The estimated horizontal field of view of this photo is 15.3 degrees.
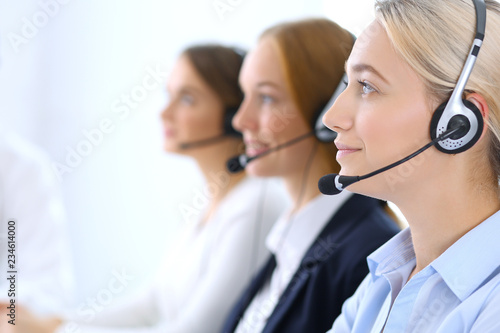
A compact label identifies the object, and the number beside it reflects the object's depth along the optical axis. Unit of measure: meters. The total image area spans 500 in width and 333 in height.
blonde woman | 1.66
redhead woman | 1.93
